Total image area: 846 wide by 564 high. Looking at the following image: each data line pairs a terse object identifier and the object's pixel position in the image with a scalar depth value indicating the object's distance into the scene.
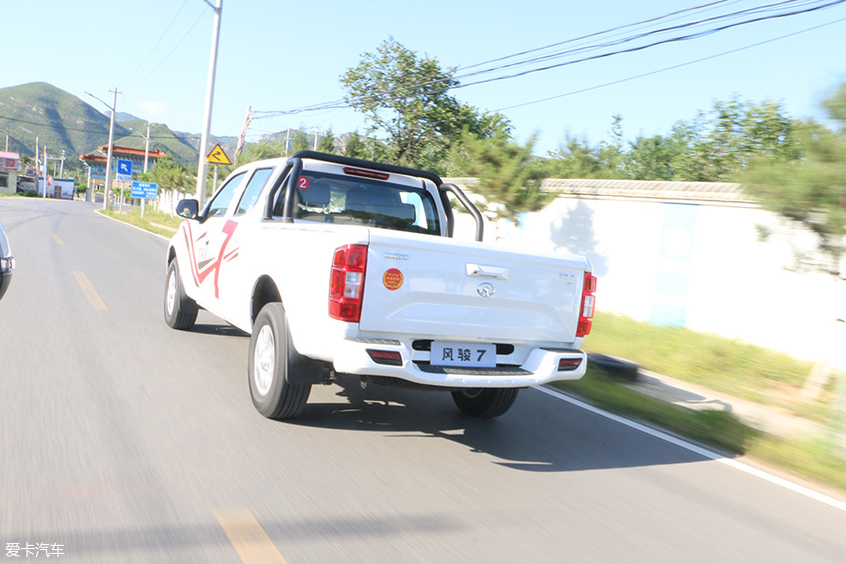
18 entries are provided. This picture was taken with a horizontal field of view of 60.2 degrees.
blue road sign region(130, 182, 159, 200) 40.75
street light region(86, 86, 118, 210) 54.78
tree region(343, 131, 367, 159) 27.35
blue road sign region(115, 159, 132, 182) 44.06
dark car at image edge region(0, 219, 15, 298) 5.83
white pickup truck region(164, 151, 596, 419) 4.43
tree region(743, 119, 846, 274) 7.38
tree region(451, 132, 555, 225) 14.59
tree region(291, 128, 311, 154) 55.44
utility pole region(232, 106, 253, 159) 40.66
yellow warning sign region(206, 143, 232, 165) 20.69
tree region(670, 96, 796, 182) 25.42
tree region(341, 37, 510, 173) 25.09
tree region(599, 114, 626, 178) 35.03
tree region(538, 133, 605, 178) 33.53
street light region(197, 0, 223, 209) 23.00
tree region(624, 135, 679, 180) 34.19
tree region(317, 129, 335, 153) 46.88
